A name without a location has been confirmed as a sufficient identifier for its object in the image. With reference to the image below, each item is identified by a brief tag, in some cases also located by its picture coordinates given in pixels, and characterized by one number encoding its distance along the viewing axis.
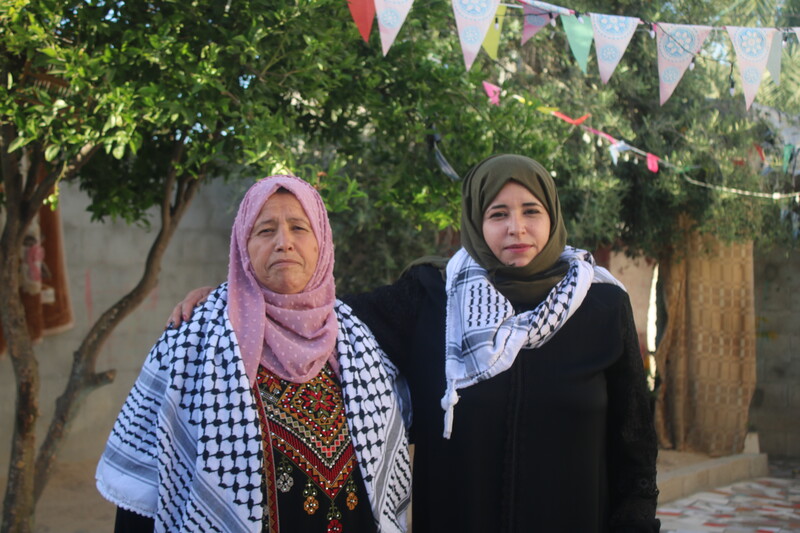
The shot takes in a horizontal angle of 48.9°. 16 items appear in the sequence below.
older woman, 1.98
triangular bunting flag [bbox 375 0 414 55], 3.37
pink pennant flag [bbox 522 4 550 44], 4.61
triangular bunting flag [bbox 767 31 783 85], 4.37
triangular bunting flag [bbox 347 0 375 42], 3.35
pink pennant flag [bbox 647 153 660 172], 6.53
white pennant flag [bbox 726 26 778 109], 4.34
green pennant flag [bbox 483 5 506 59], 4.30
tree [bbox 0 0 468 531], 2.93
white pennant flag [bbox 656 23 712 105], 4.47
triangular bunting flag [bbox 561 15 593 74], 4.28
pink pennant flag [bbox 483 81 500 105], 4.80
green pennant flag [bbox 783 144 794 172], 7.19
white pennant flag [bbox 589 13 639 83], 4.31
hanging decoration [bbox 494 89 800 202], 5.82
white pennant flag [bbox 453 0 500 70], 3.82
